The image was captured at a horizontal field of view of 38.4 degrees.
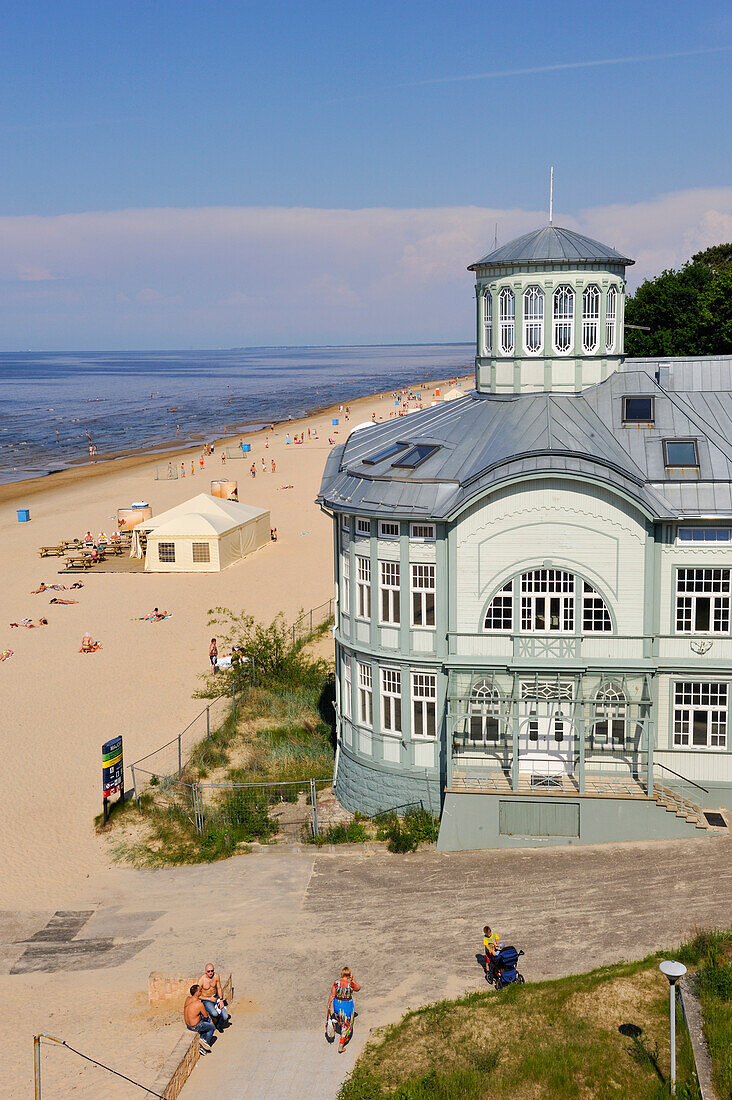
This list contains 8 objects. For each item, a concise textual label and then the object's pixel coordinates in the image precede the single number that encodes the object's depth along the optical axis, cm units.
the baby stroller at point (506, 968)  1773
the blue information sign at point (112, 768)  2627
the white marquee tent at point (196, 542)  5394
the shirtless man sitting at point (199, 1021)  1650
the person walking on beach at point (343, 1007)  1638
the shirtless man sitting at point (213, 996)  1677
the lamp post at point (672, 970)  1293
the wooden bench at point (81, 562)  5681
